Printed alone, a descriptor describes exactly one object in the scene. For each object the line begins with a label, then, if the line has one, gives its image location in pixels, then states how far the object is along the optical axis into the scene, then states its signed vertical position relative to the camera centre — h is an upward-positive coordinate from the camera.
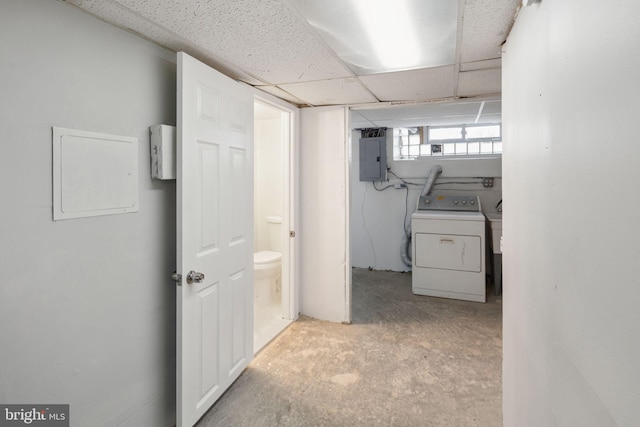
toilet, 3.20 -0.62
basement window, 4.37 +1.05
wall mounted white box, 1.52 +0.31
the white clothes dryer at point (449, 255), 3.44 -0.43
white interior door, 1.55 -0.10
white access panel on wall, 1.19 +0.17
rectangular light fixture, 1.24 +0.83
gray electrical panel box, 4.46 +0.81
